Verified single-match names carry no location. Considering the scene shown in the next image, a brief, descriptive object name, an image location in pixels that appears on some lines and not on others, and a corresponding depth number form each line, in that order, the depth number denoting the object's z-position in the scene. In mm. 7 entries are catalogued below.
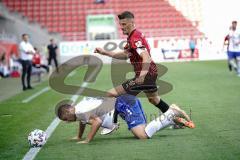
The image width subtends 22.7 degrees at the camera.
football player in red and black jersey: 9067
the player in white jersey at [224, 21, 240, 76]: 23469
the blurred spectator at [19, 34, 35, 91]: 21000
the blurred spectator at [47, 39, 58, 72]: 33344
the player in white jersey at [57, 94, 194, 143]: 8875
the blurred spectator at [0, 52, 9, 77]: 29822
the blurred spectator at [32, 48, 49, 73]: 25533
